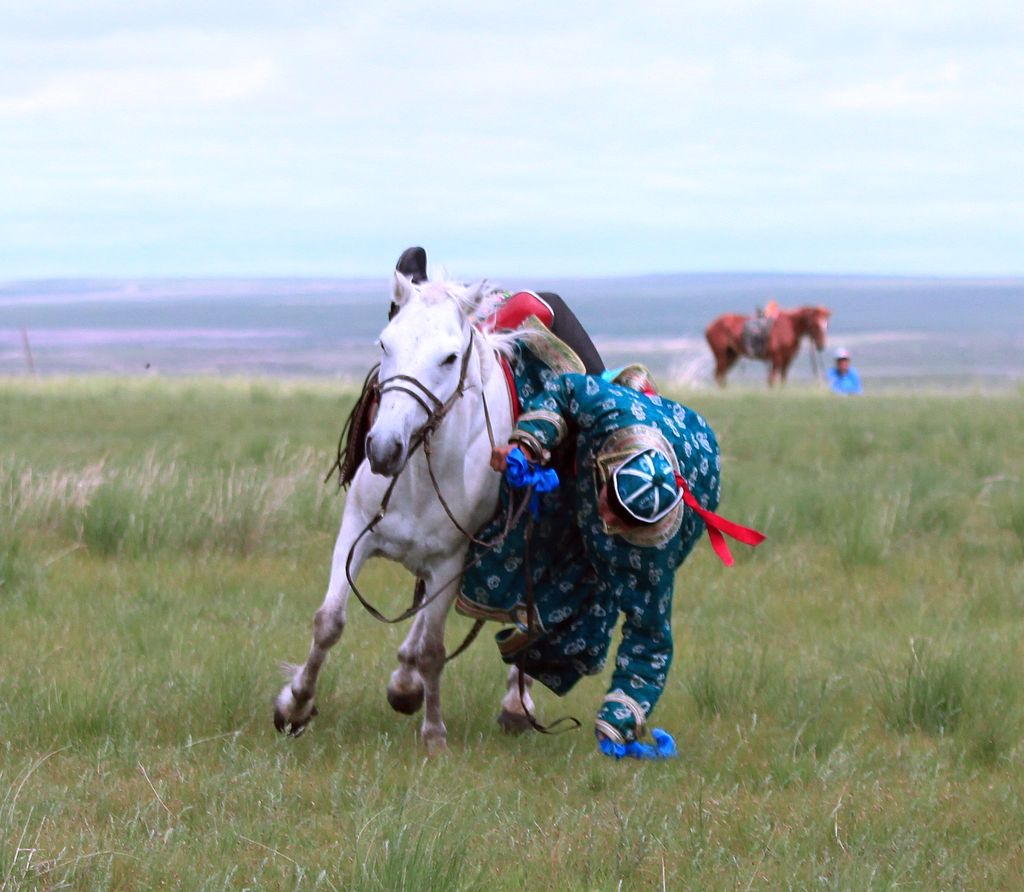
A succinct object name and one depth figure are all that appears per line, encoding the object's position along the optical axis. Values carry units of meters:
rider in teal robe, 11.20
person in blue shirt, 52.50
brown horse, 65.06
